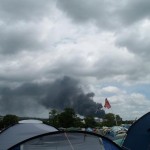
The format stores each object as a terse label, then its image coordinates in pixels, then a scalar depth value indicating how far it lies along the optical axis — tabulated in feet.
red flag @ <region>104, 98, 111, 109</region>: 50.30
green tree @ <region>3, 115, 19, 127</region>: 168.05
